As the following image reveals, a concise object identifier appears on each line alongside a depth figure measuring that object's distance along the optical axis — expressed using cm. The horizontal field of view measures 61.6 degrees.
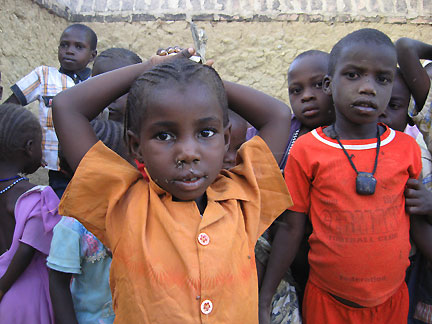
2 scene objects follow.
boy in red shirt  54
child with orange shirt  40
